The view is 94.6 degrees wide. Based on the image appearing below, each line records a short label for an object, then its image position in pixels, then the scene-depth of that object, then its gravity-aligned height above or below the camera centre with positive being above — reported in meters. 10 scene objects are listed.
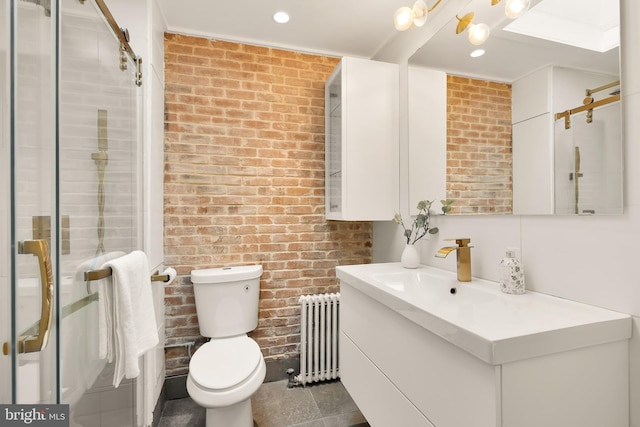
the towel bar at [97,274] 1.08 -0.22
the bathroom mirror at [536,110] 0.93 +0.40
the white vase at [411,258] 1.70 -0.26
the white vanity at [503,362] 0.72 -0.41
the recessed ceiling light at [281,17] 1.83 +1.25
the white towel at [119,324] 1.11 -0.41
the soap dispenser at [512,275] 1.14 -0.24
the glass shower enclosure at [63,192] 0.68 +0.08
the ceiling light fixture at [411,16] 1.33 +0.92
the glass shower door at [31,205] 0.68 +0.03
